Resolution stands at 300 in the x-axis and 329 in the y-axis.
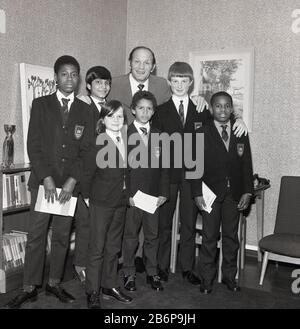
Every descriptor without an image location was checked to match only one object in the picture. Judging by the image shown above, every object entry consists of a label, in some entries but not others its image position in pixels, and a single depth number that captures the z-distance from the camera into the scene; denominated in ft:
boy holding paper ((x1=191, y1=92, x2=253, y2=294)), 10.05
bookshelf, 9.72
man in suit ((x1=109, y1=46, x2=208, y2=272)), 10.75
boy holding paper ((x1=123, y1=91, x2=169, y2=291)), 9.68
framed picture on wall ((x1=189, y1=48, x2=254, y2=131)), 13.35
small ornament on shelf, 10.25
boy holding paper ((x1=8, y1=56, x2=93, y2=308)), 9.14
